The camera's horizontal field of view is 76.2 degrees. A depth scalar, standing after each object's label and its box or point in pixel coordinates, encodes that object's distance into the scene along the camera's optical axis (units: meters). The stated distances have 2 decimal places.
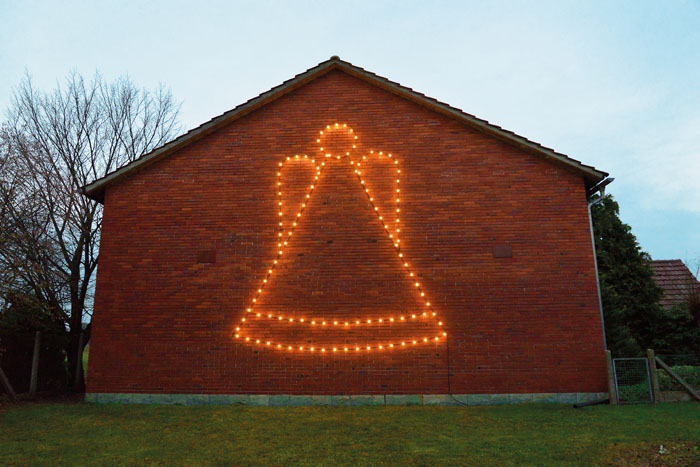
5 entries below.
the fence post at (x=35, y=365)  10.67
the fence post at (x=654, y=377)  8.32
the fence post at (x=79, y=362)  11.61
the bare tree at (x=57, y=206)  10.57
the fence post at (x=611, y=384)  8.32
